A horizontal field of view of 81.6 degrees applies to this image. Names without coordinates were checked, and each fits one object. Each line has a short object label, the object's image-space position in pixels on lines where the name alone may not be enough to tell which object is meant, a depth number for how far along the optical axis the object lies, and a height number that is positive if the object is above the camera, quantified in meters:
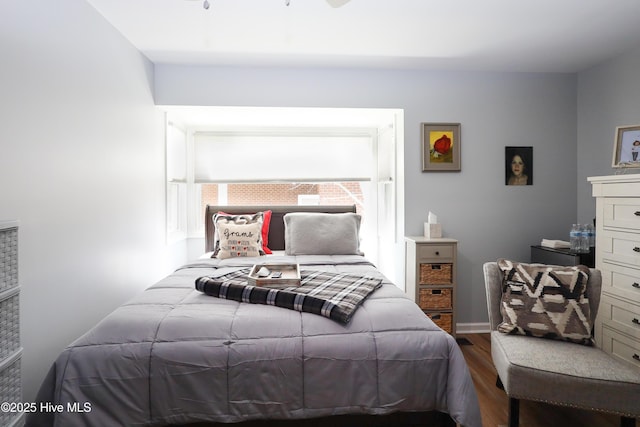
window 4.29 +0.45
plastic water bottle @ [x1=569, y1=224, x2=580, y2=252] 3.07 -0.26
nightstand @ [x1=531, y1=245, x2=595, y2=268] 2.93 -0.41
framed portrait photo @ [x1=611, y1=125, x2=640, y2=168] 2.55 +0.42
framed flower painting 3.50 +0.58
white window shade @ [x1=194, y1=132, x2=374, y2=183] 4.32 +0.59
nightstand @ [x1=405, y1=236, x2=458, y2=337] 3.18 -0.62
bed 1.55 -0.71
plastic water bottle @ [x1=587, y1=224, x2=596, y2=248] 3.08 -0.25
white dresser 2.26 -0.35
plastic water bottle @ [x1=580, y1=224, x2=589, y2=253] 3.05 -0.26
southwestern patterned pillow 2.05 -0.55
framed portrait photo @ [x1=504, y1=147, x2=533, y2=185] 3.55 +0.41
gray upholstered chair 1.70 -0.81
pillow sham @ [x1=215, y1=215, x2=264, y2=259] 3.34 -0.28
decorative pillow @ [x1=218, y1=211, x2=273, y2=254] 3.73 -0.20
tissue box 3.36 -0.21
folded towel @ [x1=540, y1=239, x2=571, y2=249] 3.19 -0.32
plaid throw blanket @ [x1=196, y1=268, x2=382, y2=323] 1.82 -0.46
